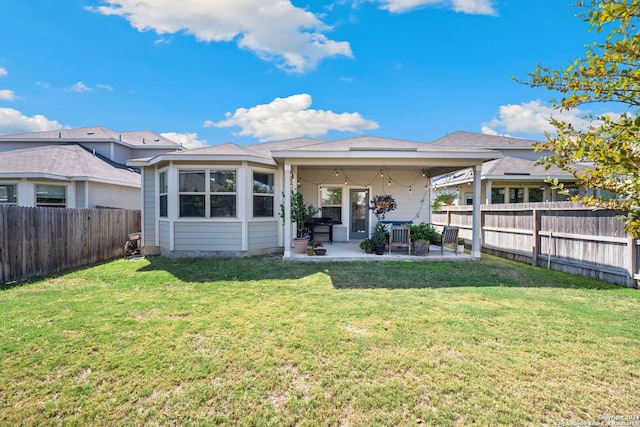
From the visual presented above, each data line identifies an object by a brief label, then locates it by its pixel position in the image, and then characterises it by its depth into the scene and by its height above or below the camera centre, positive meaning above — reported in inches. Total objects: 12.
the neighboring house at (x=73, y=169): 412.5 +66.8
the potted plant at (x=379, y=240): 327.0 -34.3
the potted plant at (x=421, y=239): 326.6 -32.4
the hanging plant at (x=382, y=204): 426.9 +9.5
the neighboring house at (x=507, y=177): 474.6 +57.9
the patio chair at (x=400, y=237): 324.2 -30.0
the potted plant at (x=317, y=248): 323.0 -43.5
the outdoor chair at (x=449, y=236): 326.6 -29.5
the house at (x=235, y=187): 308.8 +27.1
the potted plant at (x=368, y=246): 336.5 -42.2
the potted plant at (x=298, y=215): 337.4 -5.4
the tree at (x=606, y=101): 59.2 +26.0
